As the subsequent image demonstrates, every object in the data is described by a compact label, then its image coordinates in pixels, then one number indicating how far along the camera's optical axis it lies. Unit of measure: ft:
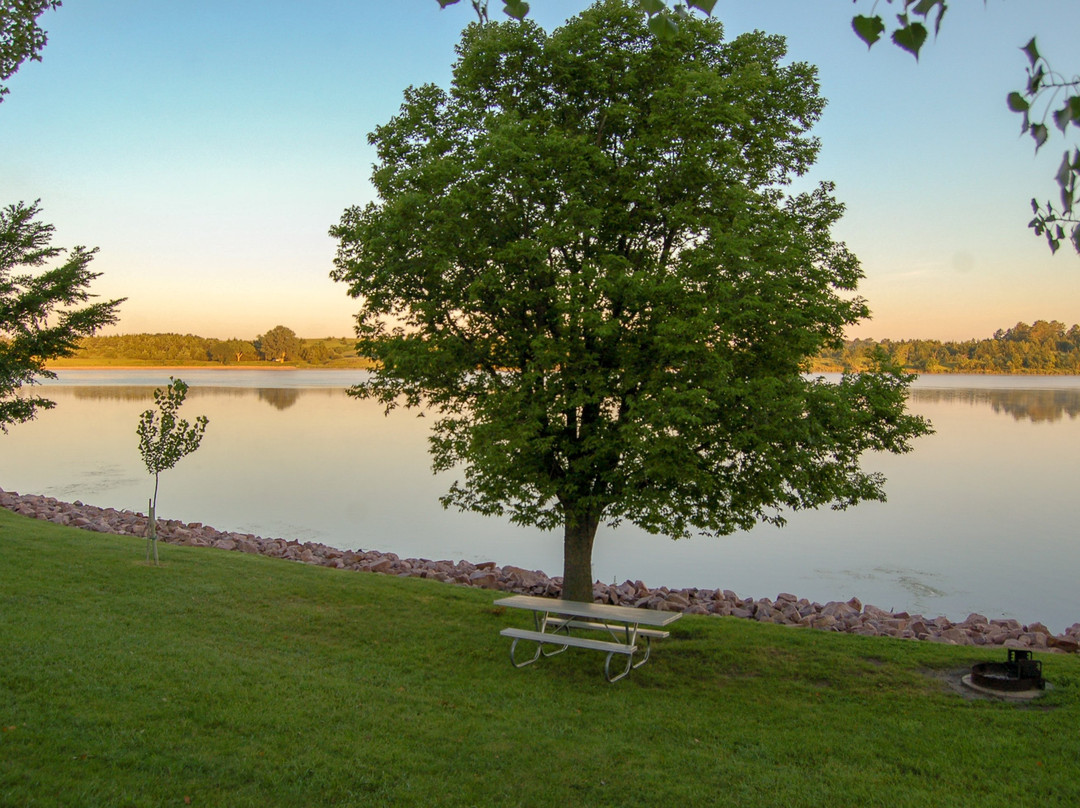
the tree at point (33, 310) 55.31
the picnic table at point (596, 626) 27.86
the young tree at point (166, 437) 41.70
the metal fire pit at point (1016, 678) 26.45
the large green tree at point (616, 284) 29.32
